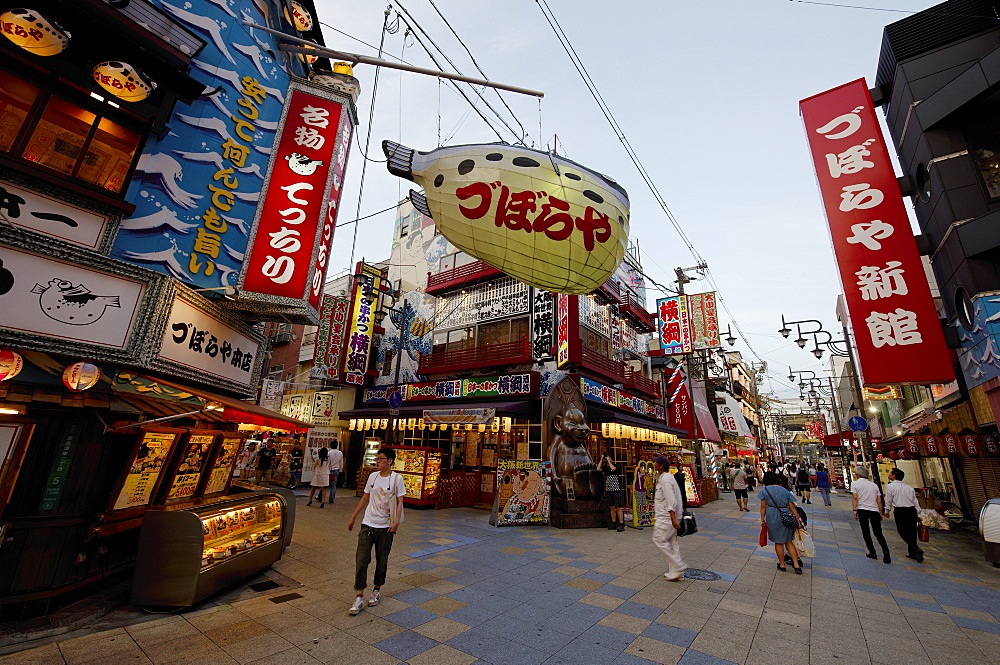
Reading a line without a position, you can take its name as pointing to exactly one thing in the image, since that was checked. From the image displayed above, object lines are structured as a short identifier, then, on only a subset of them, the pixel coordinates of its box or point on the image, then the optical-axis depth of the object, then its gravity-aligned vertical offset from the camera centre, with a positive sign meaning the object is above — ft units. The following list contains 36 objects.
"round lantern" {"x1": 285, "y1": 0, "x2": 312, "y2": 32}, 32.48 +34.15
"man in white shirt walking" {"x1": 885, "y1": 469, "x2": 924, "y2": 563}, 26.73 -2.61
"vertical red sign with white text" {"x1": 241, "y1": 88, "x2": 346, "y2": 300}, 24.71 +15.06
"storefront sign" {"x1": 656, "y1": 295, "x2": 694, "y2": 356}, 65.05 +21.14
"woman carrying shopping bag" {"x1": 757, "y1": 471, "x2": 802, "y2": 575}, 23.39 -2.94
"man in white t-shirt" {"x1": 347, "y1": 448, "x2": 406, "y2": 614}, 16.30 -2.86
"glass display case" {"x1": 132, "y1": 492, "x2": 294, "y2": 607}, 15.07 -4.41
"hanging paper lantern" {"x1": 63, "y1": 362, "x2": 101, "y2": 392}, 14.82 +2.23
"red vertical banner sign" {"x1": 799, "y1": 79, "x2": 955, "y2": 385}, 28.53 +16.68
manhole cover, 21.79 -6.07
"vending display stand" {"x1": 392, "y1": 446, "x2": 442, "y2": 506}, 45.47 -2.24
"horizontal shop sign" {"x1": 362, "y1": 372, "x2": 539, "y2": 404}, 49.70 +8.41
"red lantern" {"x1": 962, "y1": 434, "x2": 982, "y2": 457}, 30.16 +1.97
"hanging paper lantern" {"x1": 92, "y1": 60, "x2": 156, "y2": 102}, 19.39 +17.02
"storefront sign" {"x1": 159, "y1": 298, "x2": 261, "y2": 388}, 21.08 +5.57
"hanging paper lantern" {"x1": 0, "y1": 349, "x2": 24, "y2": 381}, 13.25 +2.29
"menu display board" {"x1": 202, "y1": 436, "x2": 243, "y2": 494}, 24.81 -1.30
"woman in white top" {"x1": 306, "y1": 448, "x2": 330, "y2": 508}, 41.96 -2.58
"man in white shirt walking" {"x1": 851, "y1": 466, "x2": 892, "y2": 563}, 27.07 -2.47
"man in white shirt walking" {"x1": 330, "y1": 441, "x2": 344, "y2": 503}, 43.27 -1.84
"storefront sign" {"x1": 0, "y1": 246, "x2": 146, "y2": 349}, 15.85 +5.69
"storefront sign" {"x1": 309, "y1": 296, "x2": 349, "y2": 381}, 61.00 +16.12
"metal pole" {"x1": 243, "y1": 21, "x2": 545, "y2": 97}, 16.92 +15.85
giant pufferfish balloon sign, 15.34 +9.27
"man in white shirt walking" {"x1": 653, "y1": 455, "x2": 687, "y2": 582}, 21.42 -3.06
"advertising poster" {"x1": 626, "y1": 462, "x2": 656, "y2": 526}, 38.34 -3.64
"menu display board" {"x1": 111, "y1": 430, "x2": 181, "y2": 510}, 18.53 -1.29
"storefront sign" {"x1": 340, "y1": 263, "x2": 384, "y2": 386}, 63.10 +19.00
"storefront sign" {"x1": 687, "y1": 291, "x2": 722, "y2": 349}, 69.92 +24.27
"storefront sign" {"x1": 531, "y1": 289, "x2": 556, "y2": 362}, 51.37 +16.44
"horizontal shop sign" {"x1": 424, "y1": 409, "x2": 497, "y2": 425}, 43.68 +3.97
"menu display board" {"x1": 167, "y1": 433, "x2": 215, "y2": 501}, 21.89 -1.33
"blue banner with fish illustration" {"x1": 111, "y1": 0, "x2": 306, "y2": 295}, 21.21 +15.66
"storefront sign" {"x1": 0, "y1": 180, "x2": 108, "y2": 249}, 16.39 +9.23
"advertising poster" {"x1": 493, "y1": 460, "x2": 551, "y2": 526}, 36.78 -3.37
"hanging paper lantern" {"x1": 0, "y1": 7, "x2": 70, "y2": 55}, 16.52 +16.55
